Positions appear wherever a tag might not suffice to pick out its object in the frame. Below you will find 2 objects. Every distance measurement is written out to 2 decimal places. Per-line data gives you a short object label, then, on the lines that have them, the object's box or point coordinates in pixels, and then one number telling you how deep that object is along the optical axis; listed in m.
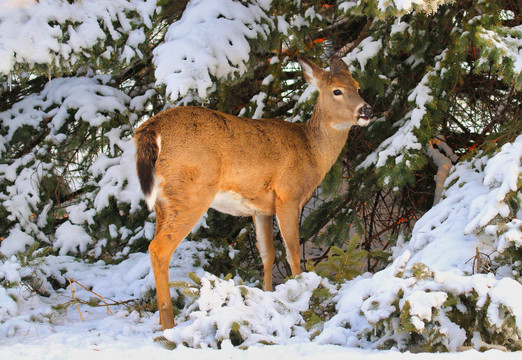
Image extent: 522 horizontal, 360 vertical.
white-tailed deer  8.82
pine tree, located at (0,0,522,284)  10.09
